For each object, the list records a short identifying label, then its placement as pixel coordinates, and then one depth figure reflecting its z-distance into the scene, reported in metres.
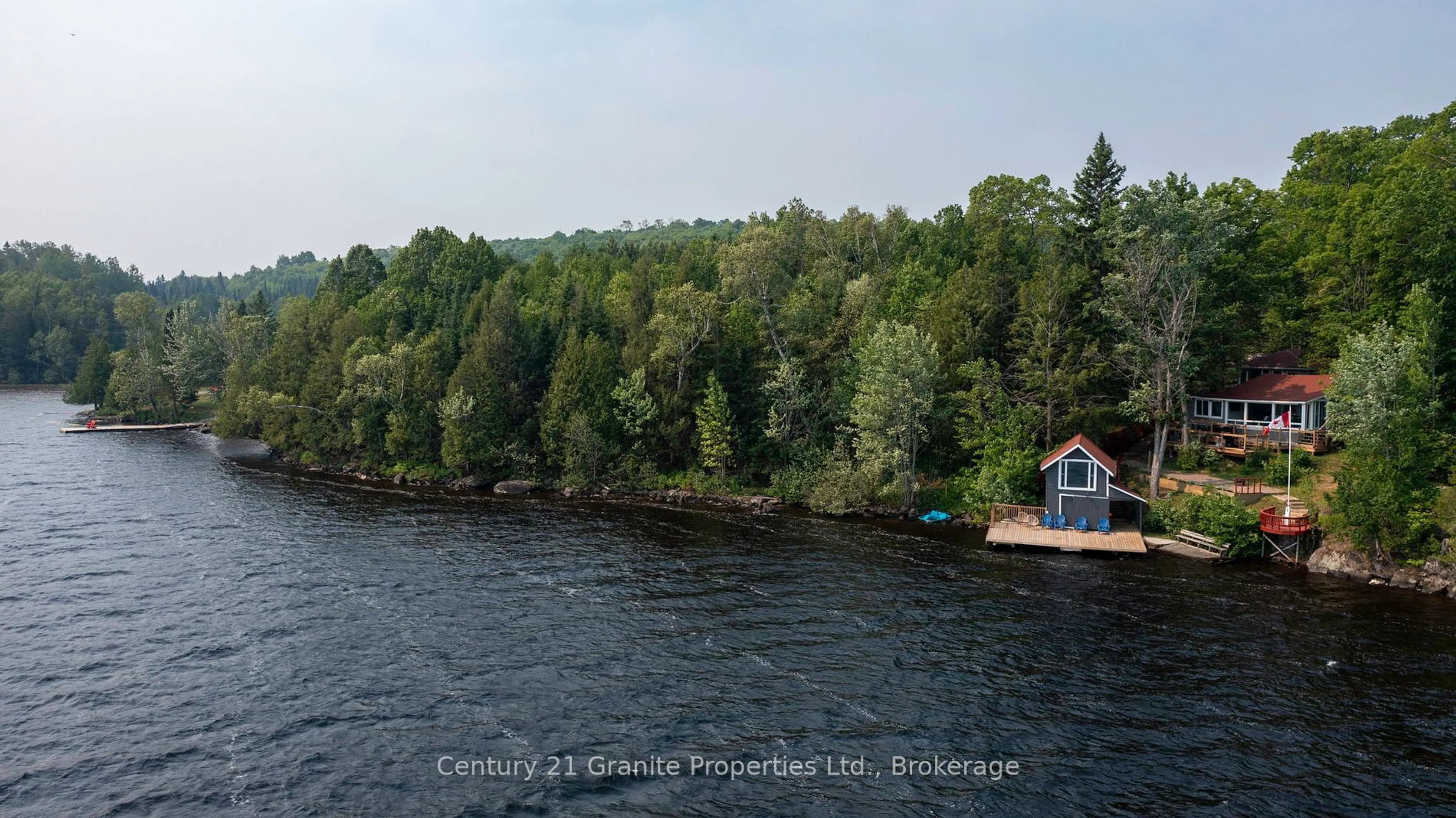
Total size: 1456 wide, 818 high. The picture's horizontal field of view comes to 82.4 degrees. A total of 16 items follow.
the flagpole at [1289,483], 43.56
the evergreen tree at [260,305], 122.56
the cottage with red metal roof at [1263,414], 53.22
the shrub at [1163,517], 47.91
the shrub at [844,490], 55.59
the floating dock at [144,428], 101.25
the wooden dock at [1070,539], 45.78
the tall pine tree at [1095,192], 55.19
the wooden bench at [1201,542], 44.38
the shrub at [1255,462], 51.81
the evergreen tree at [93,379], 121.88
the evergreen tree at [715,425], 62.31
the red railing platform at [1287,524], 42.78
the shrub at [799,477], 59.16
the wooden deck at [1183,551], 44.56
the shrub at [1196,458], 54.38
